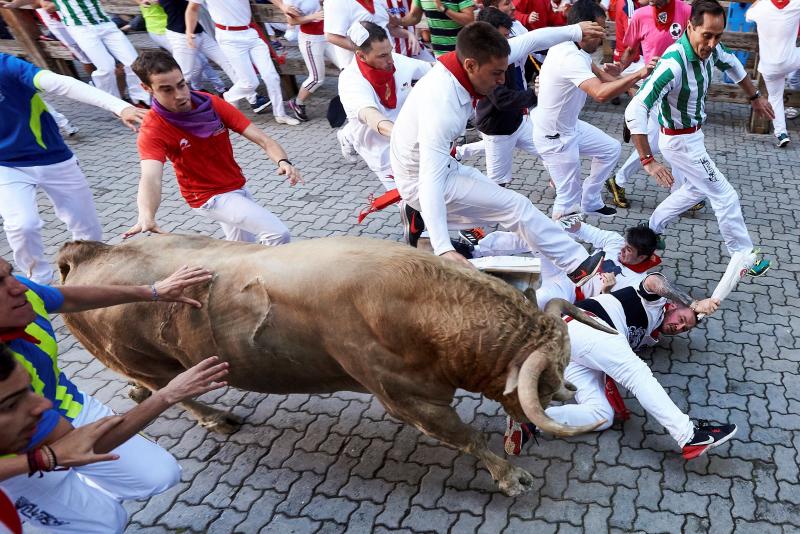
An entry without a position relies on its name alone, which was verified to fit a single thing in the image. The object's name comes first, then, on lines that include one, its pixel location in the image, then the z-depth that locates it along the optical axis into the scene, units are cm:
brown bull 304
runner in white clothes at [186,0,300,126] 894
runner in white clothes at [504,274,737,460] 362
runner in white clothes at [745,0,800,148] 708
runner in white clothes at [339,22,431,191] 567
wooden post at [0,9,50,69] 1087
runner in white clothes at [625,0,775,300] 484
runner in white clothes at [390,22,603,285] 416
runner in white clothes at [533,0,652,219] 527
